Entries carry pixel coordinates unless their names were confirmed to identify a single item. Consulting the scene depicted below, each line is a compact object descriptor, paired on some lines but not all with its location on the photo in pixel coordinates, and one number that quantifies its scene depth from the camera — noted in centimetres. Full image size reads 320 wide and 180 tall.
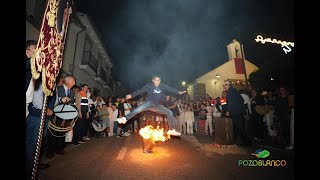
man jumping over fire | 692
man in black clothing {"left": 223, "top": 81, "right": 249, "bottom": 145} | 800
